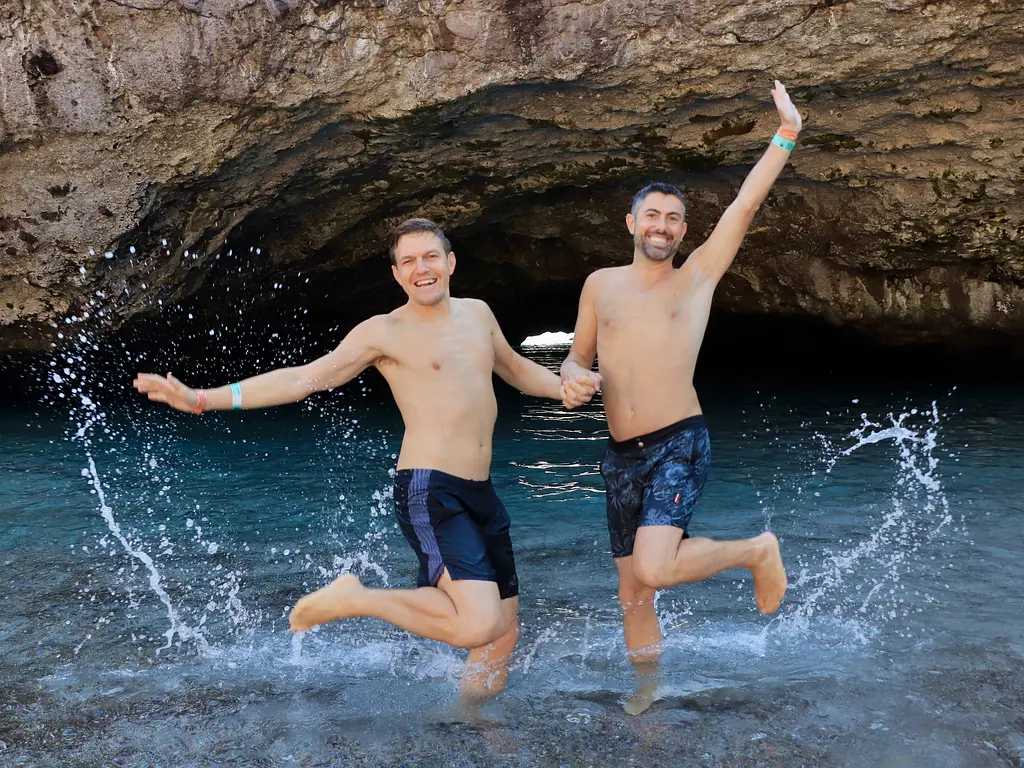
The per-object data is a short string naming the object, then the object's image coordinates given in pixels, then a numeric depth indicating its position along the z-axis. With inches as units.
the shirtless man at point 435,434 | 145.1
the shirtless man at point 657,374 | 157.2
